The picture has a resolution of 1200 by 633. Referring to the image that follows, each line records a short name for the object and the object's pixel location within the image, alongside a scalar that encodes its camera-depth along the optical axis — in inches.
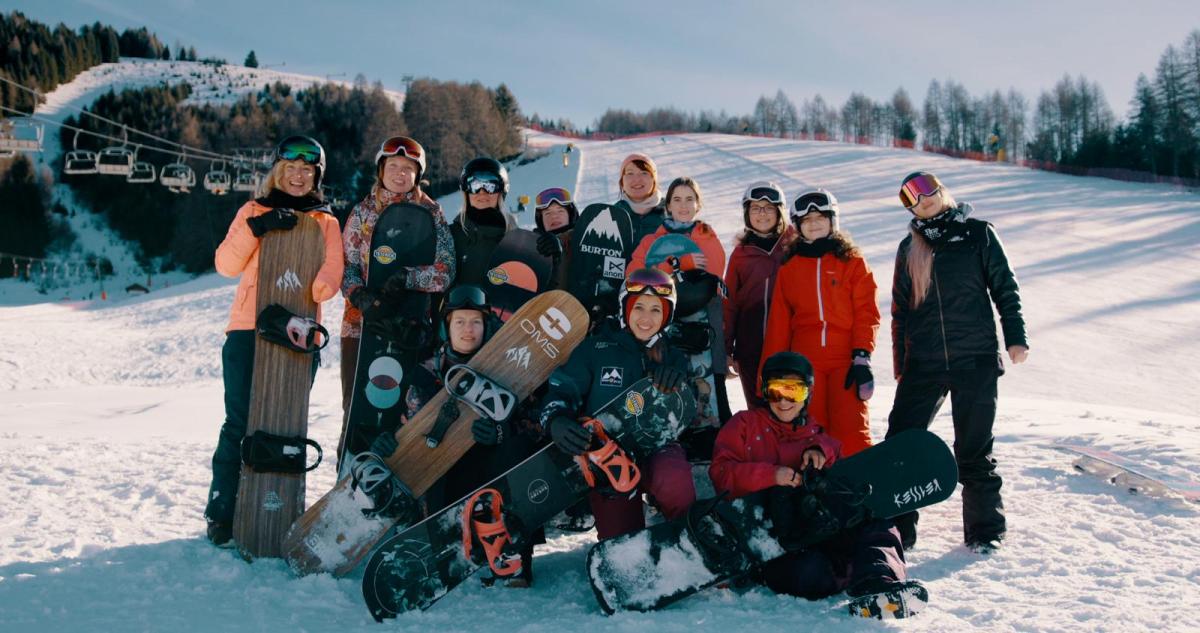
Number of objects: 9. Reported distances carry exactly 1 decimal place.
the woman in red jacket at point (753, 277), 156.2
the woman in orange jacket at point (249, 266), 130.6
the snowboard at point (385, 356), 141.4
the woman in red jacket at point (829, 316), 135.6
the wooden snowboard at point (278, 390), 126.0
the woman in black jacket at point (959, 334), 133.6
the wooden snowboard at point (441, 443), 119.0
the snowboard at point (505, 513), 104.3
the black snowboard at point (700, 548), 103.3
